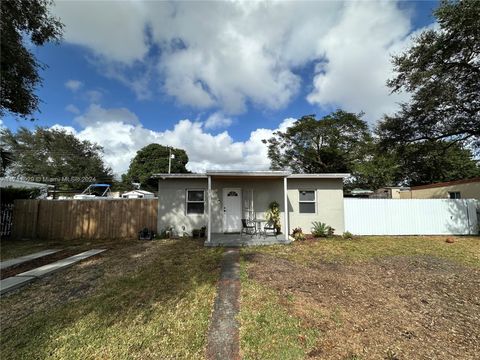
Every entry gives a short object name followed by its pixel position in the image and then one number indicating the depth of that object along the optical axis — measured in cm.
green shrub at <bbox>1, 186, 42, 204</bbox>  1150
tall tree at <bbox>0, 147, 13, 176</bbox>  904
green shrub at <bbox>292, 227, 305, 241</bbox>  1039
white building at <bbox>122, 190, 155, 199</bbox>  2402
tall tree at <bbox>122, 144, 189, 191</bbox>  3794
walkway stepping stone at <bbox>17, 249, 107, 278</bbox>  588
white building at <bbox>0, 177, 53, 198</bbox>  1586
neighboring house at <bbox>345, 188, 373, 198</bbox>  2268
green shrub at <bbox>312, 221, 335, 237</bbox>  1096
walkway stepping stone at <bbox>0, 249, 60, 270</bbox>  676
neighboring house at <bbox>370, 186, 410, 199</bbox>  2020
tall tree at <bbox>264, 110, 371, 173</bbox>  2508
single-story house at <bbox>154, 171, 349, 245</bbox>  1142
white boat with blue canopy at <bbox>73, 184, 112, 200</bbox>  3205
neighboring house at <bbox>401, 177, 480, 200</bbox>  1377
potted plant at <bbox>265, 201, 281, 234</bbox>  1113
